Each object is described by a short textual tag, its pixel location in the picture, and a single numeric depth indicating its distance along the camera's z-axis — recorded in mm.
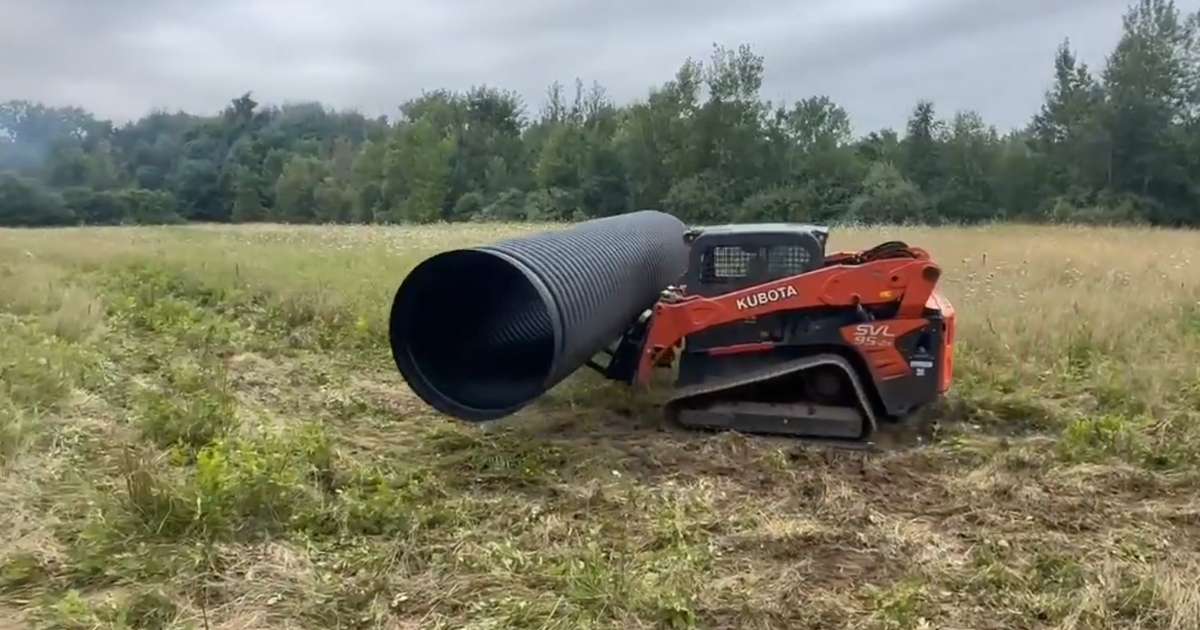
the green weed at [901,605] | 3709
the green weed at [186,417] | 5578
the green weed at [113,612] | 3578
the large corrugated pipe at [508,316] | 5266
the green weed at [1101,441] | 5590
